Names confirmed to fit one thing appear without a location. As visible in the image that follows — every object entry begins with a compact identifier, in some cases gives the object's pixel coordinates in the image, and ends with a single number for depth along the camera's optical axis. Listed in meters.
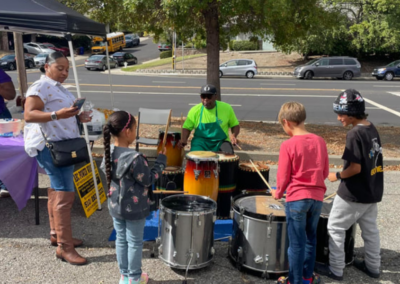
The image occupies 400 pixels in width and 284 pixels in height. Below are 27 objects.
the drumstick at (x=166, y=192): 4.19
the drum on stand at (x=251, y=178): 5.11
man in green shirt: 5.52
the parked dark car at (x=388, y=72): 27.58
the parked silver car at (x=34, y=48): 40.00
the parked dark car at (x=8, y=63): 31.91
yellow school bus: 44.83
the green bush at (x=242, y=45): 41.59
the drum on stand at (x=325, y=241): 4.03
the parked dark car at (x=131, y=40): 53.88
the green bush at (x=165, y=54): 43.16
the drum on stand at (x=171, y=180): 5.08
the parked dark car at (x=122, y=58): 37.99
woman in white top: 4.05
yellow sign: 5.19
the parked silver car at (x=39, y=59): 31.86
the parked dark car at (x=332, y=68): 27.55
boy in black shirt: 3.66
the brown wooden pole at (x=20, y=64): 9.12
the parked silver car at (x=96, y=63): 33.78
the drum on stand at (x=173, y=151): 6.13
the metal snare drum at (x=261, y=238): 3.76
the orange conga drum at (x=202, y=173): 4.61
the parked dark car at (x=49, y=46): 42.24
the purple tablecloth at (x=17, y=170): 4.88
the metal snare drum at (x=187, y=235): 3.82
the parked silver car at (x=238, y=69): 27.50
